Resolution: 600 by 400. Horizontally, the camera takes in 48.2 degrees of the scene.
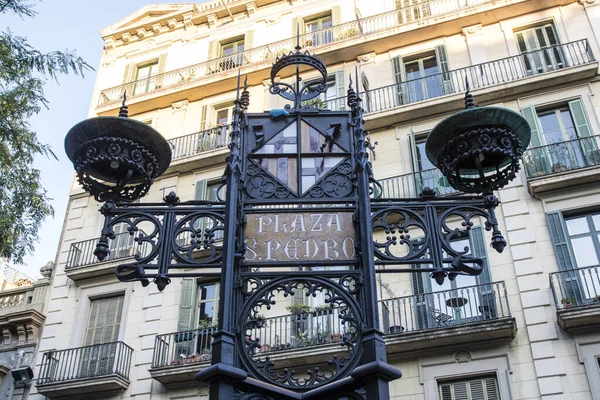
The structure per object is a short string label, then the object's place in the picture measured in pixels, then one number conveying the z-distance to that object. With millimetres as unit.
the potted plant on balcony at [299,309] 17484
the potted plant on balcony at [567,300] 15209
